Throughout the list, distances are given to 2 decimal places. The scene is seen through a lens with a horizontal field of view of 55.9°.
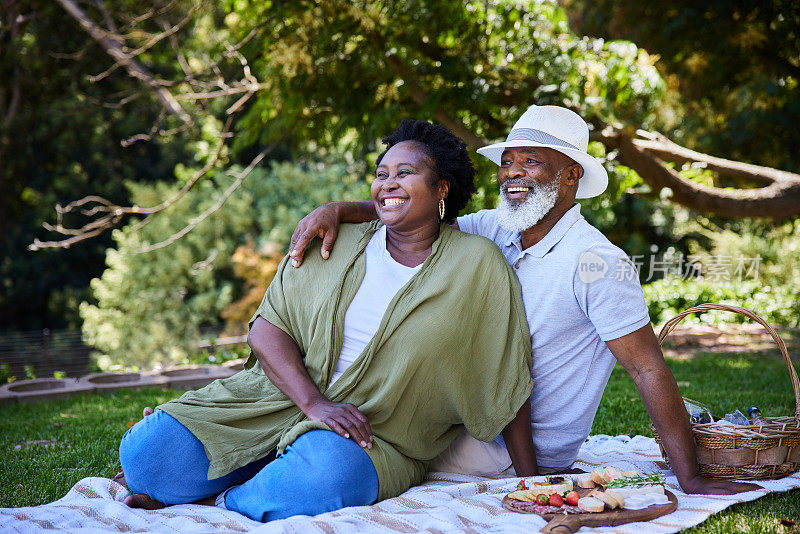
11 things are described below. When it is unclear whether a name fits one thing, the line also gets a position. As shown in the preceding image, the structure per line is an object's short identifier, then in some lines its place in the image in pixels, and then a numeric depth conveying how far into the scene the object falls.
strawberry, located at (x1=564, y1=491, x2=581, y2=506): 3.02
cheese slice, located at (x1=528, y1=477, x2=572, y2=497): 3.08
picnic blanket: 2.88
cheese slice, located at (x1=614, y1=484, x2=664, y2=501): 3.06
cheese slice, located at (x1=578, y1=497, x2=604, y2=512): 2.90
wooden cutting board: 2.82
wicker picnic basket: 3.32
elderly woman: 3.32
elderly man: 3.36
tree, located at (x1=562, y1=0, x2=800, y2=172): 9.24
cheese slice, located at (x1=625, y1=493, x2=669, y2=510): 2.98
